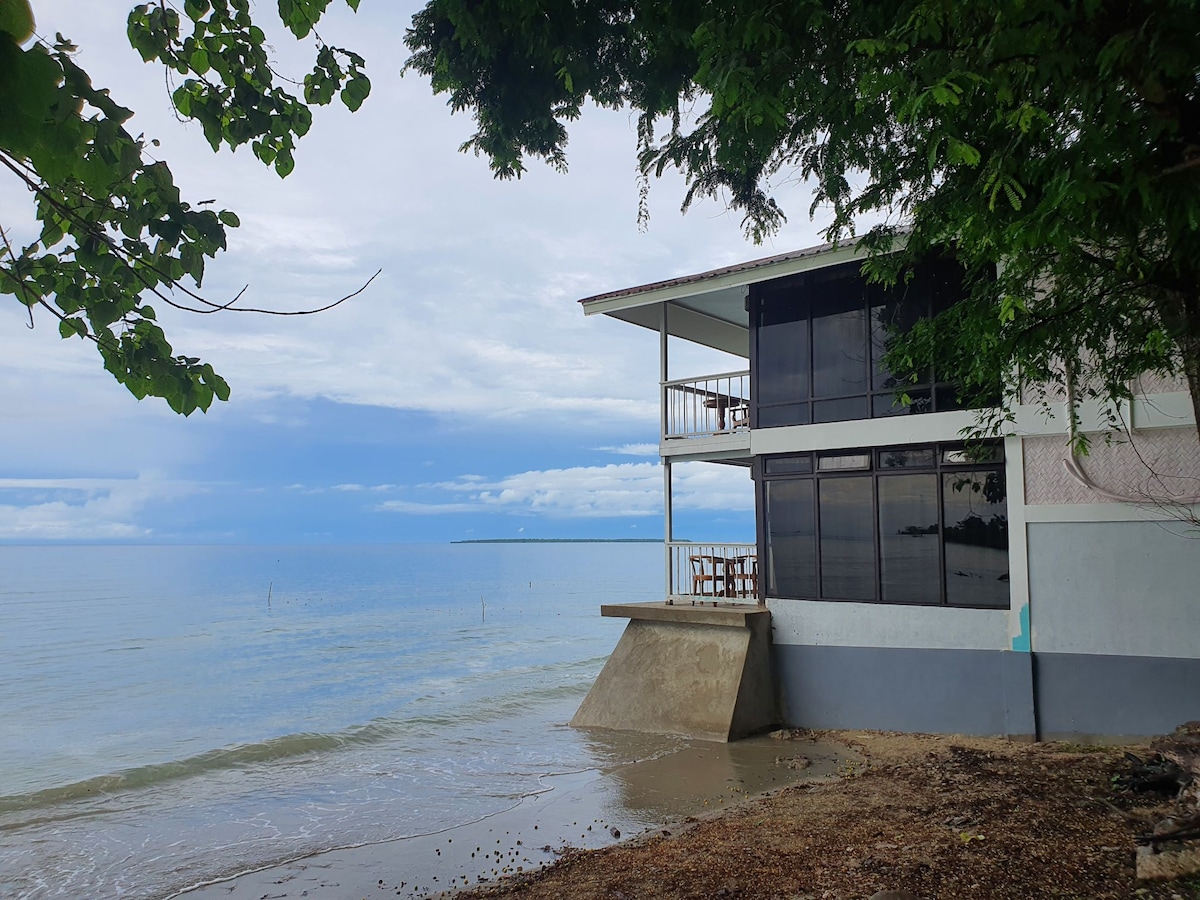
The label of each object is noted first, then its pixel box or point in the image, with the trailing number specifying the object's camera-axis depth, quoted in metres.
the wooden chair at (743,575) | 13.35
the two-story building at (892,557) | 9.45
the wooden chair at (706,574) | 13.49
